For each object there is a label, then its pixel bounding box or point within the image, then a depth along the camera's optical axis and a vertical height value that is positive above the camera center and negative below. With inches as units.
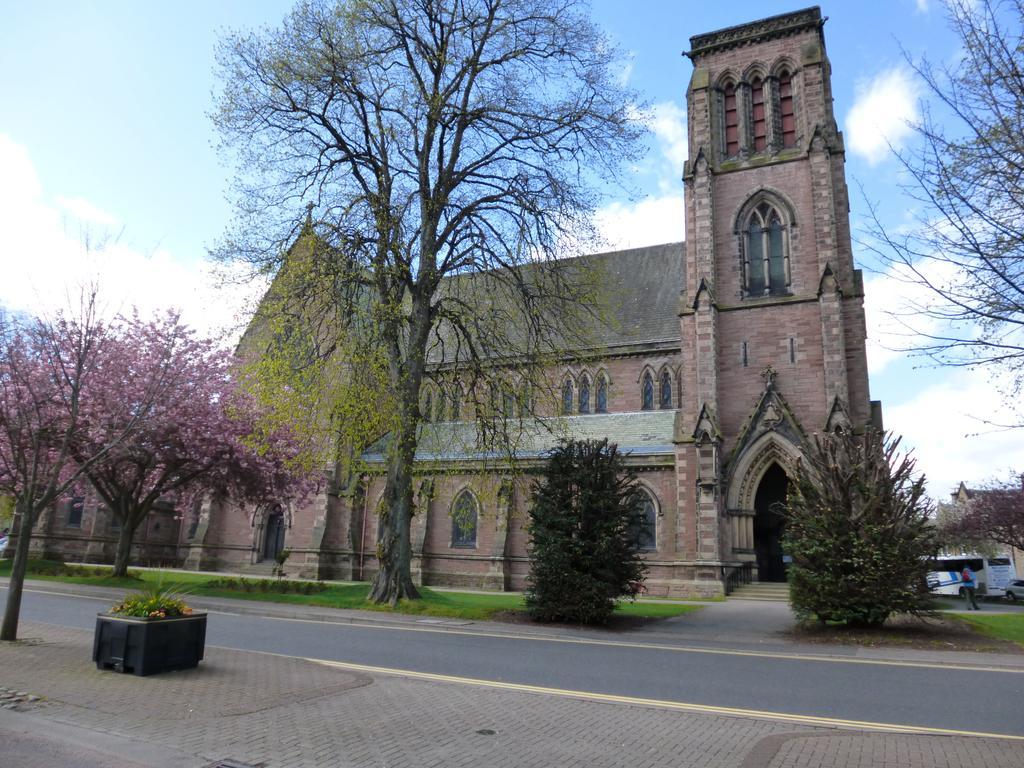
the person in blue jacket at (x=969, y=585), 1034.7 -83.0
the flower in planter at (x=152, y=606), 347.6 -46.2
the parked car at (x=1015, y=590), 1459.9 -130.8
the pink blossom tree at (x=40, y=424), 431.2 +62.3
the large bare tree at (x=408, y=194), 700.7 +355.0
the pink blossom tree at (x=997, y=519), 1518.2 +21.6
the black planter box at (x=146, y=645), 333.7 -63.3
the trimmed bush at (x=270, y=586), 894.4 -90.4
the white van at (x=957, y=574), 1462.8 -96.5
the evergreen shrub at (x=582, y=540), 642.2 -17.0
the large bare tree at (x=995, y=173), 291.7 +148.5
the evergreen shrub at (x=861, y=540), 577.9 -11.3
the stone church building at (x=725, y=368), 1009.5 +247.0
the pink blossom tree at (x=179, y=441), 919.7 +98.0
